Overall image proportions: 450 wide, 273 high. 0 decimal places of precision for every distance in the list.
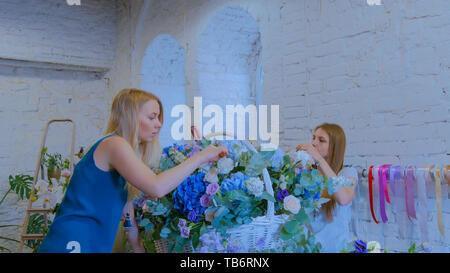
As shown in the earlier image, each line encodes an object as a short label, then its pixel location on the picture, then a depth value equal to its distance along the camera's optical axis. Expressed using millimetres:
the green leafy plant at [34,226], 3902
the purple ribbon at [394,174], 1697
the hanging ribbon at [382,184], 1754
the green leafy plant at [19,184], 4191
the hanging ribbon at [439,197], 1532
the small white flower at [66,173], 2320
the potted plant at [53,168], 3488
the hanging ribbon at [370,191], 1817
